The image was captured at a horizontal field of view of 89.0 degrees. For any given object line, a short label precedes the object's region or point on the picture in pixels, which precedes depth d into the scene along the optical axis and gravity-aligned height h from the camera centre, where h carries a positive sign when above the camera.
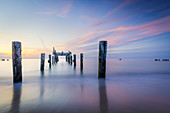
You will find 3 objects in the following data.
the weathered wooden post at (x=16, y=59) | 4.67 -0.11
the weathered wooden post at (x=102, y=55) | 5.82 +0.09
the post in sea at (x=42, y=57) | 10.66 -0.08
